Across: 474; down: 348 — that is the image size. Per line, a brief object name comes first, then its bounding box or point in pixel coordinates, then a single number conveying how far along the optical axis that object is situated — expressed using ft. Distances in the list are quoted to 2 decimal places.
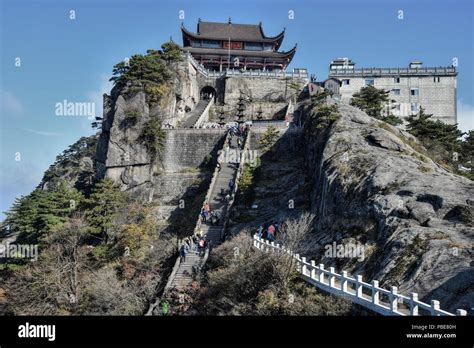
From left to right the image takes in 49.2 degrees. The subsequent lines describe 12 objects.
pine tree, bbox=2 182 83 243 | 122.52
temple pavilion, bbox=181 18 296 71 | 216.54
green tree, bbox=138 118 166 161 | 146.10
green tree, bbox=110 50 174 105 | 153.58
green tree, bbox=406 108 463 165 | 121.62
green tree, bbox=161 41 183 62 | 174.29
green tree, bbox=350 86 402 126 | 151.96
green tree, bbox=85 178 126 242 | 120.66
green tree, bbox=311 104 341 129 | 112.37
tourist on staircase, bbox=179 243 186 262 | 94.63
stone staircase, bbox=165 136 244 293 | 89.04
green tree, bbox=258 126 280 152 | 140.42
